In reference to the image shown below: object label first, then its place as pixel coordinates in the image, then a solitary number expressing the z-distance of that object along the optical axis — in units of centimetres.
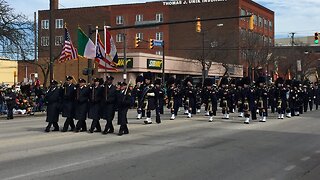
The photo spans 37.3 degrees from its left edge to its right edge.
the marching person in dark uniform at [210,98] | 2209
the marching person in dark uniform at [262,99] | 2169
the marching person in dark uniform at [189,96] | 2456
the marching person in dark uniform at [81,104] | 1609
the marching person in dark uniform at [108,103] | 1560
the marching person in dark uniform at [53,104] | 1631
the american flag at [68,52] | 2627
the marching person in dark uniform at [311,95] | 3328
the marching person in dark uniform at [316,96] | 3652
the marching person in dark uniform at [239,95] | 2212
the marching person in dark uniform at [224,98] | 2300
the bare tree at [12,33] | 2988
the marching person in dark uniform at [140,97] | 2010
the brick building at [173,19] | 7644
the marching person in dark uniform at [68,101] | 1630
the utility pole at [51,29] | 2937
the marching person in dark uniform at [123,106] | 1538
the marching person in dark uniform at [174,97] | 2390
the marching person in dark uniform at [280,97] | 2348
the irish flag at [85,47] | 2462
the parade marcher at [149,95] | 1905
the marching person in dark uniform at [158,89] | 1945
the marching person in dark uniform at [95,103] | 1583
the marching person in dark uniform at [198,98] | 2697
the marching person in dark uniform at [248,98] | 2130
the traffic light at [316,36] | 3612
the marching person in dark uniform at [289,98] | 2433
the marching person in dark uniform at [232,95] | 2387
